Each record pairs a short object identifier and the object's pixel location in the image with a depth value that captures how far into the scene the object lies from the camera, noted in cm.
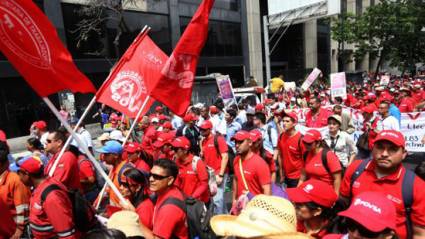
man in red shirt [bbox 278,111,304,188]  522
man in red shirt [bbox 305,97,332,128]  747
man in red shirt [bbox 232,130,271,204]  418
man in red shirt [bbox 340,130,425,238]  272
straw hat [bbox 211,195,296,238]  196
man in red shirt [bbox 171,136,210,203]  460
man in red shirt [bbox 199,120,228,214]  553
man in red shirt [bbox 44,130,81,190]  414
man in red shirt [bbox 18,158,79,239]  299
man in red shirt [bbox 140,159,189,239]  280
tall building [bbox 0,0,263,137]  1641
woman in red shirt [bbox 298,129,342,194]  425
